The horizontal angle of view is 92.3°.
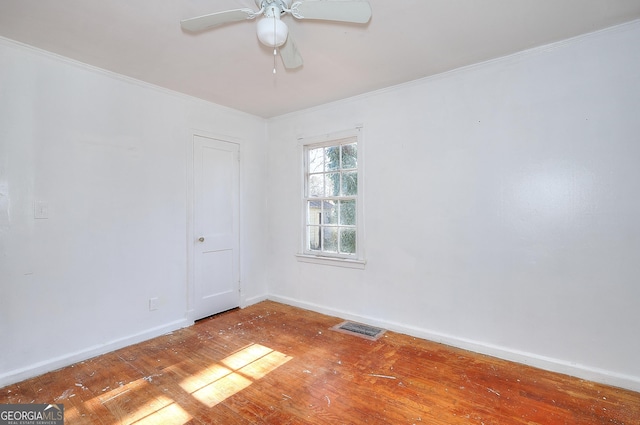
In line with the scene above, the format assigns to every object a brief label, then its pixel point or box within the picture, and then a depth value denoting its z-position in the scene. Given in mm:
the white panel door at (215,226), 3588
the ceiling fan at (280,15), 1668
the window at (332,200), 3652
